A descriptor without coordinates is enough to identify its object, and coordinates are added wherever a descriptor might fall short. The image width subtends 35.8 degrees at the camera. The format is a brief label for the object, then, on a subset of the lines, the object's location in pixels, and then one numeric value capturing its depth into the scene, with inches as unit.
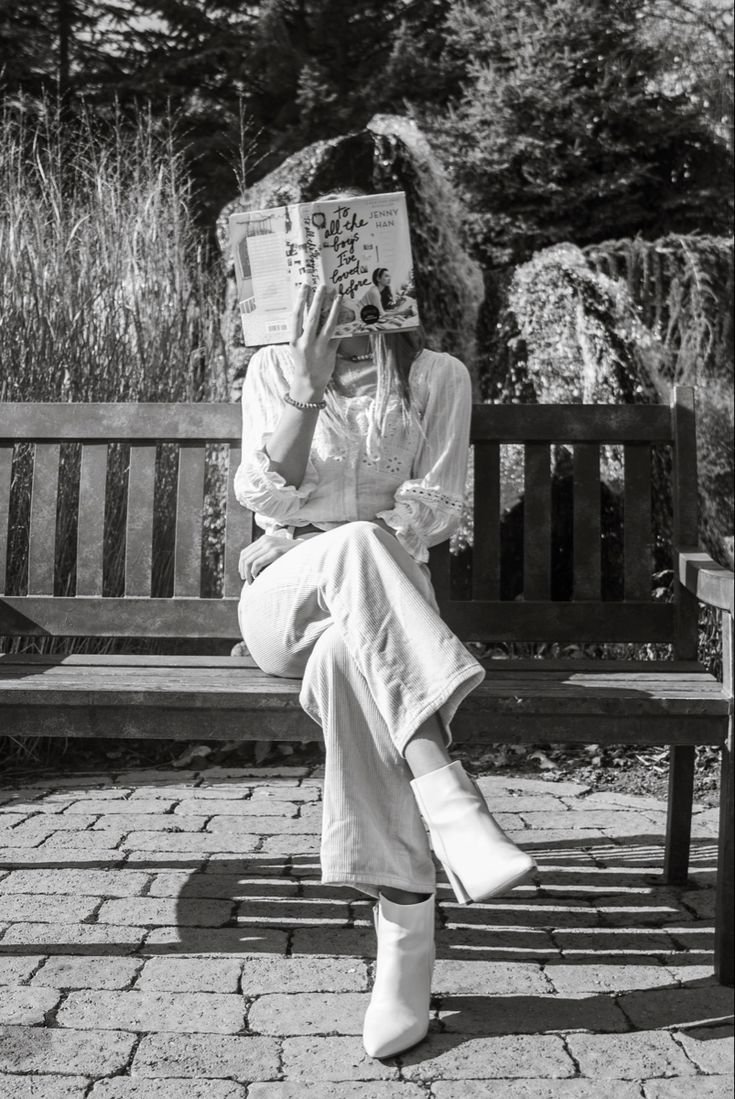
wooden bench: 112.5
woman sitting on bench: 80.3
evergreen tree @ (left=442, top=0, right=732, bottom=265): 548.7
